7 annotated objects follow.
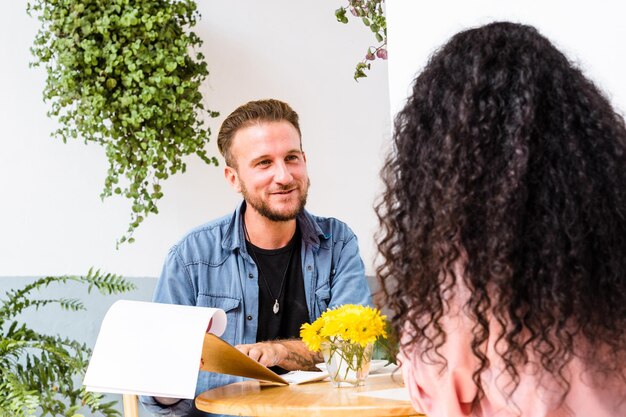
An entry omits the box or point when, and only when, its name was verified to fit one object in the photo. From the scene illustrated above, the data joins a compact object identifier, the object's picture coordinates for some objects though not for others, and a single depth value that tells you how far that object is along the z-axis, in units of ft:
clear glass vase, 6.77
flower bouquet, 6.72
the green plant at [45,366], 9.49
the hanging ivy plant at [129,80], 11.33
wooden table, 5.75
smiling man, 8.74
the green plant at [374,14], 8.52
